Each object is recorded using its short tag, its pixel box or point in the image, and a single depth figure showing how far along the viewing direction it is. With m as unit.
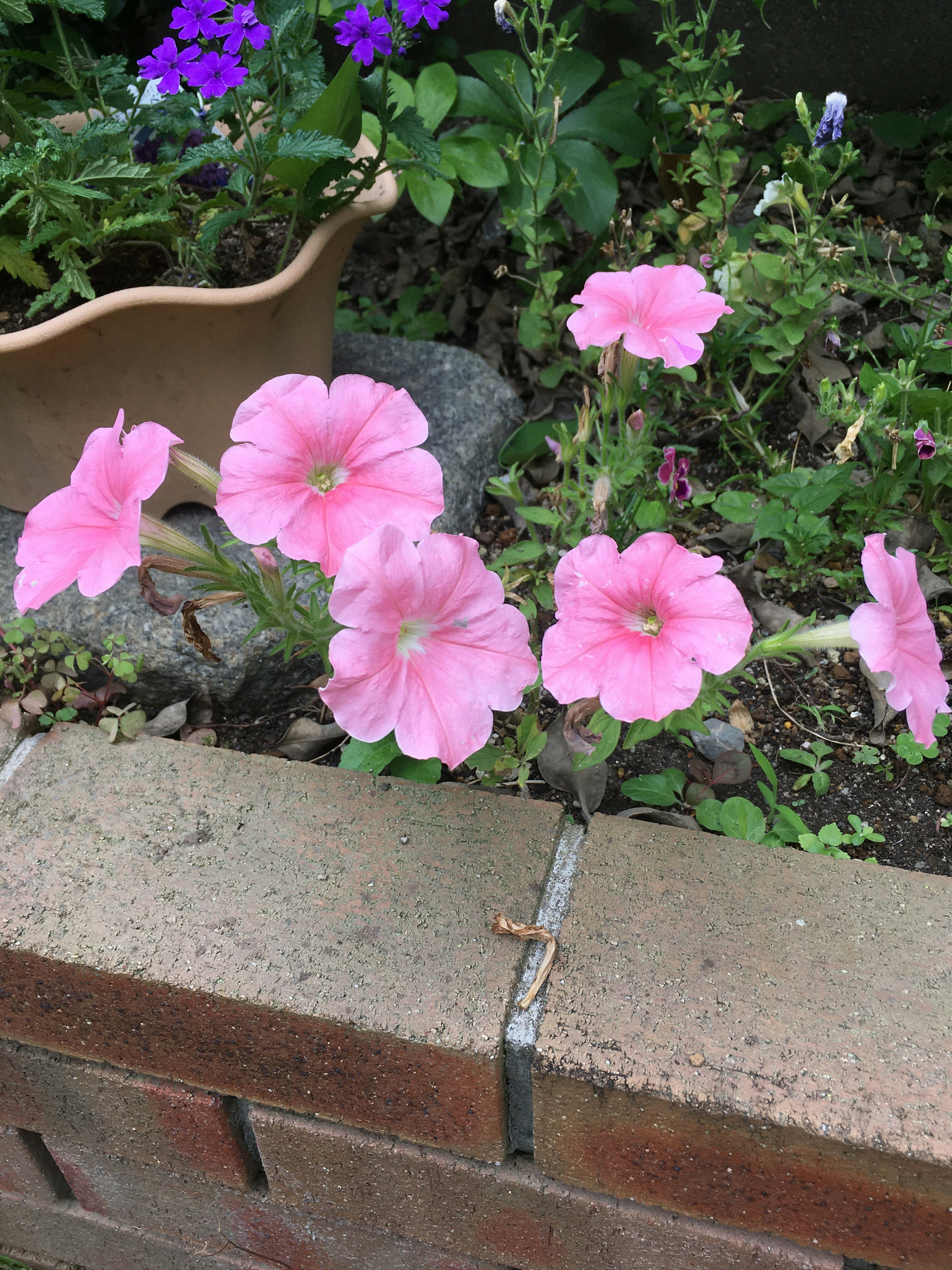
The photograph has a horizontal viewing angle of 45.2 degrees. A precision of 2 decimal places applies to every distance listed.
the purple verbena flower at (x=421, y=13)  0.49
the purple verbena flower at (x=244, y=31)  0.47
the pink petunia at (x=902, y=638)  0.35
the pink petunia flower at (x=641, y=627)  0.35
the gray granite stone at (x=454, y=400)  0.64
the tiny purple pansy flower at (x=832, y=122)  0.54
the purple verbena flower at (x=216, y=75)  0.47
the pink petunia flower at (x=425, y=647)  0.34
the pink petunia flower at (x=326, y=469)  0.36
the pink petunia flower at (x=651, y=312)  0.42
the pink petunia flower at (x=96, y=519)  0.36
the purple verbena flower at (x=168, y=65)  0.49
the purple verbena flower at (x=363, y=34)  0.49
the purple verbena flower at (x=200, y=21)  0.47
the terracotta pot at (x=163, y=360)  0.51
